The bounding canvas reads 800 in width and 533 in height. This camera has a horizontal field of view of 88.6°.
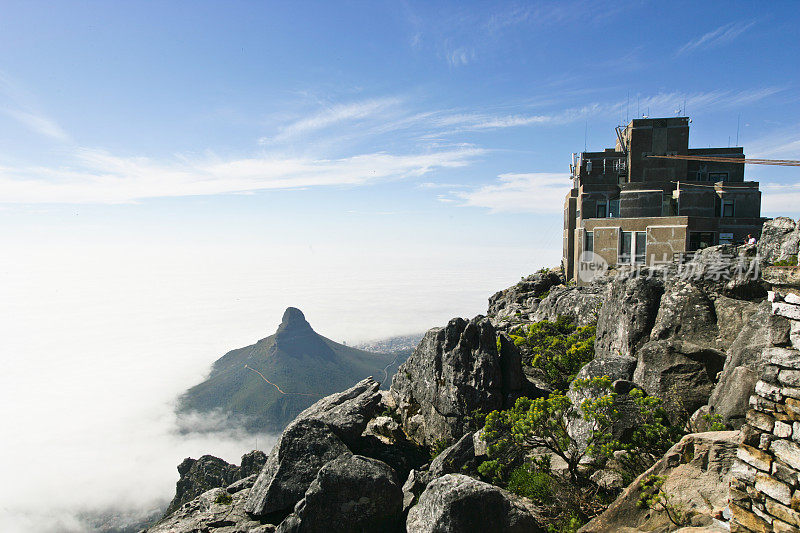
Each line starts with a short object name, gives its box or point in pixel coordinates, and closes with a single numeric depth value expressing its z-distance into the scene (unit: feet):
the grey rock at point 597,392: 40.47
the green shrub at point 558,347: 66.28
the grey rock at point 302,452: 45.93
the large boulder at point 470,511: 34.50
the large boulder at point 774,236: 52.46
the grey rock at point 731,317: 46.85
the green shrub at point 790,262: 28.27
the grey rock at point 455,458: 45.60
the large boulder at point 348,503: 40.24
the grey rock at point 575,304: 84.38
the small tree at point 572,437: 37.65
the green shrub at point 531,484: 39.39
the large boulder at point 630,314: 56.85
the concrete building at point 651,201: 104.17
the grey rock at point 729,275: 50.80
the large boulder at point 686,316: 49.98
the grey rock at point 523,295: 124.88
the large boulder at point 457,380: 54.75
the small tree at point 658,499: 27.76
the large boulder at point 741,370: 34.71
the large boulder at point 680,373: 42.06
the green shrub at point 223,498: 52.10
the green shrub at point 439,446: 53.98
